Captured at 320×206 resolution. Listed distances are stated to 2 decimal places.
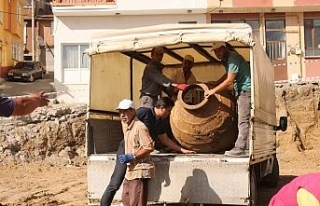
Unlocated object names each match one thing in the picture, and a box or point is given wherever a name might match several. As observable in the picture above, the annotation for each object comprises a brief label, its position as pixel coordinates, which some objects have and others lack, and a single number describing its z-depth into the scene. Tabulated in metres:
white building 27.66
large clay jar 8.00
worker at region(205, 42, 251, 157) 7.71
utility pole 52.70
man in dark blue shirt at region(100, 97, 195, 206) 7.34
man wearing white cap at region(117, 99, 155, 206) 7.10
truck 7.18
